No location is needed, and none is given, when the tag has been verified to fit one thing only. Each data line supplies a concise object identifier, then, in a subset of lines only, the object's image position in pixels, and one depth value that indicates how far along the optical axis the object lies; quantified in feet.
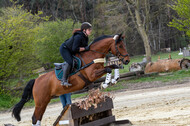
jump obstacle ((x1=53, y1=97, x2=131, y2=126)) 34.01
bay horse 36.14
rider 36.78
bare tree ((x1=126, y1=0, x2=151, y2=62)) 123.53
